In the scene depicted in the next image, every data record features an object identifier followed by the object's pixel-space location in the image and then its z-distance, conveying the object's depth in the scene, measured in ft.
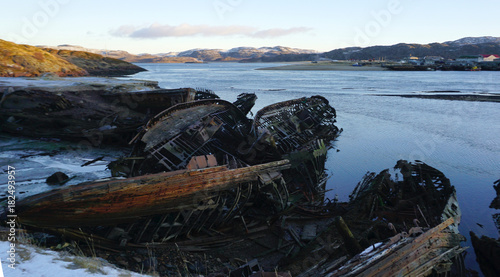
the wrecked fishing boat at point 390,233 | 20.18
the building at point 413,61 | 453.17
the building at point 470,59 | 402.72
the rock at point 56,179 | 40.50
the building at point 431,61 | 427.78
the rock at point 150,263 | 23.93
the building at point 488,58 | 404.57
